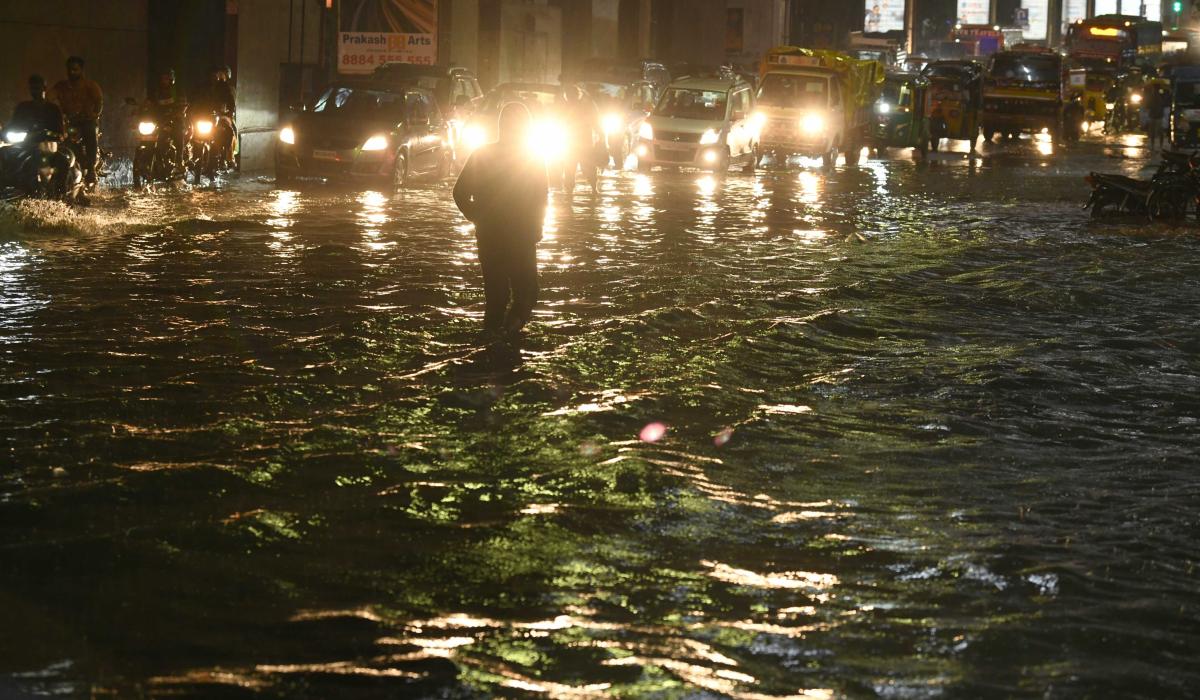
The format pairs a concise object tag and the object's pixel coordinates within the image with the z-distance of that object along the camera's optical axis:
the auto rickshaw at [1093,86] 62.34
